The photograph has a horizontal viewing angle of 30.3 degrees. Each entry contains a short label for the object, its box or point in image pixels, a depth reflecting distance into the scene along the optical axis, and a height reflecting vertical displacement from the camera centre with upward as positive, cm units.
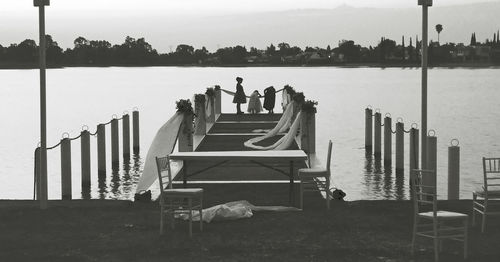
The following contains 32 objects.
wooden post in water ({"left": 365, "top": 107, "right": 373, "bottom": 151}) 4167 -263
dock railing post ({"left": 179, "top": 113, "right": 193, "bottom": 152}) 2864 -172
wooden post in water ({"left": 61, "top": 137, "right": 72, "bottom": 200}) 2377 -231
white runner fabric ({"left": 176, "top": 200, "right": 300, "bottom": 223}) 1454 -211
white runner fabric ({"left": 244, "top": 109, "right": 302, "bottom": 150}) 2905 -194
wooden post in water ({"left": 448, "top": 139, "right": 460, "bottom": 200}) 1972 -203
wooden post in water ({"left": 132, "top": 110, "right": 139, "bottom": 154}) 4130 -254
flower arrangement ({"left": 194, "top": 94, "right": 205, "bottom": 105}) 3643 -73
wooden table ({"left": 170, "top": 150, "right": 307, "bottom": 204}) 1609 -136
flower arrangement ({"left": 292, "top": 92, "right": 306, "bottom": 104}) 3325 -66
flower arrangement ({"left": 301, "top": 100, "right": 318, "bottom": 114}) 2945 -87
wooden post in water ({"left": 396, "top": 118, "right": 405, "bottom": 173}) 2969 -228
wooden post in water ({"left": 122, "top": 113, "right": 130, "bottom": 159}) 3772 -253
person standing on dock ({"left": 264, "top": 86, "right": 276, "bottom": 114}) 4843 -99
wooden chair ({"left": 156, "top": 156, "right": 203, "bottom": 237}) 1323 -168
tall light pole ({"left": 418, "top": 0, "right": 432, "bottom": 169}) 1565 +39
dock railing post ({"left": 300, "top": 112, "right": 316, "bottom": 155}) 2962 -163
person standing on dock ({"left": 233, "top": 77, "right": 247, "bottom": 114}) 4763 -88
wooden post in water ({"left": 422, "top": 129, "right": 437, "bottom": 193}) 2033 -163
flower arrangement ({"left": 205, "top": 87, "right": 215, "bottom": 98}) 4392 -60
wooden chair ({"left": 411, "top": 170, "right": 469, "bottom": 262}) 1134 -175
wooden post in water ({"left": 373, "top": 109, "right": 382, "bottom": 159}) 3597 -233
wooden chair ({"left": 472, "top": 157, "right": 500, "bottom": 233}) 1323 -173
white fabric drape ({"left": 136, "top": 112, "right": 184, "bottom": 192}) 2036 -162
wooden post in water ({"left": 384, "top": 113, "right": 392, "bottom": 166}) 3291 -232
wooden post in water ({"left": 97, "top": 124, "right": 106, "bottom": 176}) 3039 -235
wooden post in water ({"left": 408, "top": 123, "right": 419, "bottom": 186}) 2545 -186
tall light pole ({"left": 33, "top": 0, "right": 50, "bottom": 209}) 1498 -41
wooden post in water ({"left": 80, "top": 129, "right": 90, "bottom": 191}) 2650 -229
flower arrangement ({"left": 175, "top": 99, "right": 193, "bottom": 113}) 2781 -79
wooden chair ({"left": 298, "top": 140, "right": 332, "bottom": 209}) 1548 -159
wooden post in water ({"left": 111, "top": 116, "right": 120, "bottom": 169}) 3410 -242
